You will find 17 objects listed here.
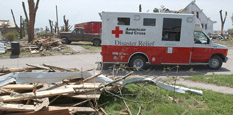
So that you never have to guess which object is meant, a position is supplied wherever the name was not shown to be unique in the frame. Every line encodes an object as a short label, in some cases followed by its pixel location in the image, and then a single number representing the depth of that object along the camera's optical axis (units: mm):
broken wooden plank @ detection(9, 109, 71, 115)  3788
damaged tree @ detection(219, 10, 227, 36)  38906
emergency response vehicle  9969
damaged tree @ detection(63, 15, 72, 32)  38469
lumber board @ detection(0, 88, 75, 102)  4121
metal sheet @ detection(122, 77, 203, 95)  5488
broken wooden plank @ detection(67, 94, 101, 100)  4695
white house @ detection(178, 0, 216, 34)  56938
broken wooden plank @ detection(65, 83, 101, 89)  4883
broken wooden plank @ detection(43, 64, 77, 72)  6373
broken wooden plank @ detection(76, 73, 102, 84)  5394
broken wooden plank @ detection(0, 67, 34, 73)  6169
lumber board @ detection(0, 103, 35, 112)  3788
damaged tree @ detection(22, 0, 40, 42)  20109
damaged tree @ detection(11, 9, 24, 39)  32650
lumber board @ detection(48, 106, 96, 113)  4102
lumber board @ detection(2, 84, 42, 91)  4832
